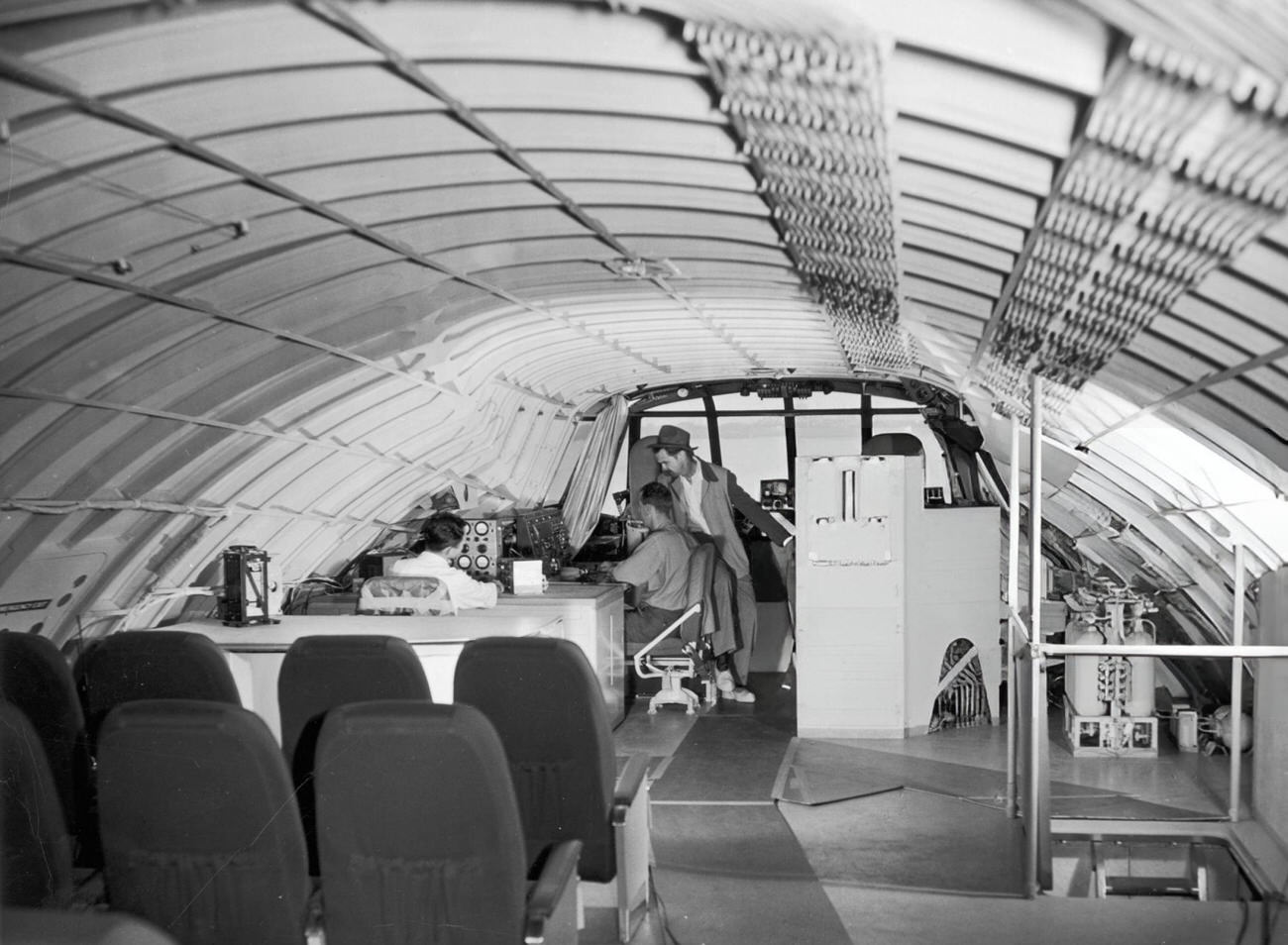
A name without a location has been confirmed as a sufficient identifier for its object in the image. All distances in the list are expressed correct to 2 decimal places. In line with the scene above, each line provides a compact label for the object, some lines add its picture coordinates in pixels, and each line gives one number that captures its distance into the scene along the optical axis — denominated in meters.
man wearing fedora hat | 7.86
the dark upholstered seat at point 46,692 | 2.99
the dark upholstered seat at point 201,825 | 2.29
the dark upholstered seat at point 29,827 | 2.22
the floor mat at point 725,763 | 5.32
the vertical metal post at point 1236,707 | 4.48
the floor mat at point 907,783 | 5.04
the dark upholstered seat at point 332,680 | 3.23
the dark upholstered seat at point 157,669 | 3.31
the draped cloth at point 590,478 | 8.68
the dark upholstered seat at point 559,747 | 3.24
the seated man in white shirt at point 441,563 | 5.58
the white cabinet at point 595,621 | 5.96
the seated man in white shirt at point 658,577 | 7.25
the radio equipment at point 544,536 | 7.61
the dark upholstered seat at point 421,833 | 2.24
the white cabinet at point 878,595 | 6.39
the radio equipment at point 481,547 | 6.91
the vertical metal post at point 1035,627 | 3.71
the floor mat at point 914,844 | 4.16
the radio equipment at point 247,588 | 4.74
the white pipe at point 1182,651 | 3.49
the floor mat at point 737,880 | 3.70
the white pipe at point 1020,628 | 4.28
